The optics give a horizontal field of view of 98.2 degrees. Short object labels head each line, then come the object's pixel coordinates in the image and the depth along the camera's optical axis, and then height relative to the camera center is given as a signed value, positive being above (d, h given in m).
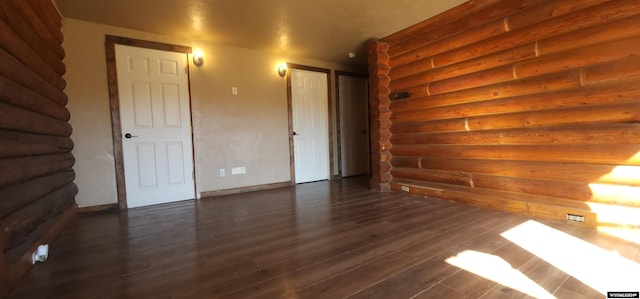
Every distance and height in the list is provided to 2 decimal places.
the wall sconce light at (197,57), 3.92 +1.25
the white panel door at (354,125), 5.62 +0.31
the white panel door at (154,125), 3.53 +0.29
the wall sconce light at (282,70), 4.68 +1.23
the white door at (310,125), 4.96 +0.30
